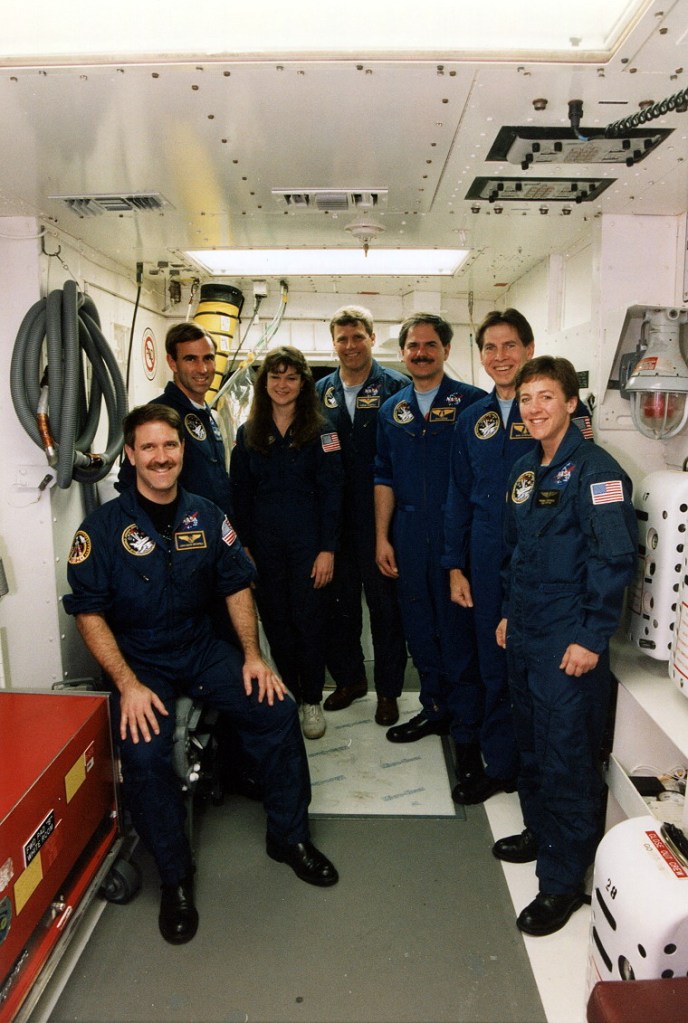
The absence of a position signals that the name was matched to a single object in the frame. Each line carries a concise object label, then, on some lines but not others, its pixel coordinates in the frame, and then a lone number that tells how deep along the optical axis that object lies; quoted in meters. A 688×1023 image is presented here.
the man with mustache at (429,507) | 2.82
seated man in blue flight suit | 2.21
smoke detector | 2.72
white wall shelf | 2.05
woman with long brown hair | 2.96
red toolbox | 1.57
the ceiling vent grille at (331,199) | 2.41
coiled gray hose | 2.60
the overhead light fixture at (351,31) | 1.39
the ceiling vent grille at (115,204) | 2.46
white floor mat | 2.66
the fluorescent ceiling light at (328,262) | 3.44
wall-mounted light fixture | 2.34
